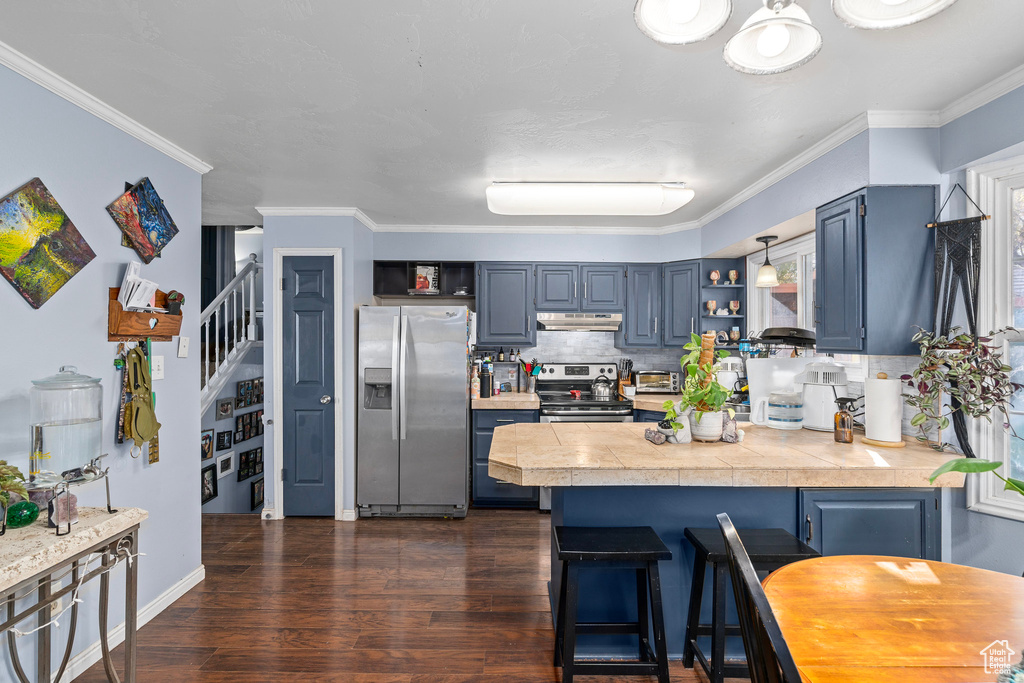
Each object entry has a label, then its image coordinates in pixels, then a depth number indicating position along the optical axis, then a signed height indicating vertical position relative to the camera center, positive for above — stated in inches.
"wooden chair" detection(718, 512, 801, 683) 34.9 -22.1
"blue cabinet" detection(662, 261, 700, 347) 172.1 +14.1
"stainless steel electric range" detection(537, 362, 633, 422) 162.9 -19.4
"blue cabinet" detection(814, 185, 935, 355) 93.1 +14.6
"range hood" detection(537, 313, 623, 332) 175.2 +7.5
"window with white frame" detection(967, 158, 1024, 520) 83.0 +7.5
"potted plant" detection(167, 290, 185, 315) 100.0 +8.8
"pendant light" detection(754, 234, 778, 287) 135.6 +18.7
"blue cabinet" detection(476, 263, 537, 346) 174.2 +13.3
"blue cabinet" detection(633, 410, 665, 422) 157.5 -24.0
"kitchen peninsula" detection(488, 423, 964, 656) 80.0 -27.8
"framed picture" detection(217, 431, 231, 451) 183.9 -36.9
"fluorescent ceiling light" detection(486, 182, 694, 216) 119.3 +36.0
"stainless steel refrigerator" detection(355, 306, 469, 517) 152.7 -21.7
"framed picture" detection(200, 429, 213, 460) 175.2 -36.1
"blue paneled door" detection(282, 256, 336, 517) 152.2 -12.9
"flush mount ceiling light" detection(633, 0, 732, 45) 52.9 +35.7
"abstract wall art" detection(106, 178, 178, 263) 90.6 +24.2
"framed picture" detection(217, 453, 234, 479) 184.2 -46.4
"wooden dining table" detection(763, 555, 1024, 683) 38.6 -25.7
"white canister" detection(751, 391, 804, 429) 107.1 -15.1
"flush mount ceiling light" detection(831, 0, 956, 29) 50.9 +34.6
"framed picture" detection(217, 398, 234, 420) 183.0 -24.4
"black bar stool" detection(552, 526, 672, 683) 70.7 -33.3
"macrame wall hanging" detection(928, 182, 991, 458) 86.2 +12.6
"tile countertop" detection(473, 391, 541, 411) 161.0 -20.1
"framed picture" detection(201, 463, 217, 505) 175.8 -50.3
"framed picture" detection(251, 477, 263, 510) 205.8 -63.8
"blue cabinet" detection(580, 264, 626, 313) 175.3 +19.4
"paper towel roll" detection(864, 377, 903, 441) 91.6 -12.6
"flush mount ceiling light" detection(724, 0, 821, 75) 51.5 +33.6
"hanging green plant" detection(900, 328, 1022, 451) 78.9 -6.5
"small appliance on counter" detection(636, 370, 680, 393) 177.0 -14.2
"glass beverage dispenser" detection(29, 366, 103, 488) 71.6 -12.5
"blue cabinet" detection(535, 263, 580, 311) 174.7 +19.7
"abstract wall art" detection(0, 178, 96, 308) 70.4 +15.4
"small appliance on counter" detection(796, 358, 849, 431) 105.2 -10.7
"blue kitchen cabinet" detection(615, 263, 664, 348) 176.6 +14.0
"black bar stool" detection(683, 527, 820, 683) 70.7 -32.7
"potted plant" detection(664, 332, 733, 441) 90.9 -8.9
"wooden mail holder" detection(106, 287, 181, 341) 88.1 +3.9
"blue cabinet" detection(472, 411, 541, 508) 160.4 -44.6
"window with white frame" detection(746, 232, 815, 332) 141.0 +15.8
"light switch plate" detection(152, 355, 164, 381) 98.0 -4.7
